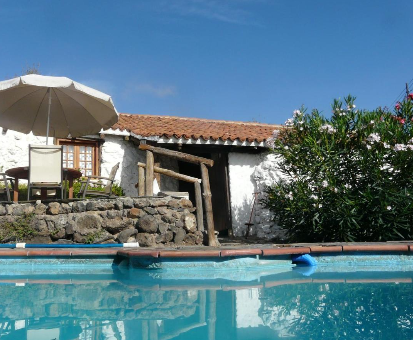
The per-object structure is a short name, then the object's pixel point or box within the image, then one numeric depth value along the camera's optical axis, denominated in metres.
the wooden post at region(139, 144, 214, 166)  8.58
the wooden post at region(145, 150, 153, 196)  8.47
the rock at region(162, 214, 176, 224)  7.89
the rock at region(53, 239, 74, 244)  7.59
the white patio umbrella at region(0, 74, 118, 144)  8.42
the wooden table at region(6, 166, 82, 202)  7.99
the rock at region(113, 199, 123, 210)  7.82
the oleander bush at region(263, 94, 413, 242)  8.37
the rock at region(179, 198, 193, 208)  8.18
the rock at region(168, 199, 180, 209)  8.05
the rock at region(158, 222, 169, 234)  7.82
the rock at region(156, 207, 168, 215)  7.91
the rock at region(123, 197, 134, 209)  7.84
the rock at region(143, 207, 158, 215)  7.87
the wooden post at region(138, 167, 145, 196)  9.05
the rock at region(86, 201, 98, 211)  7.75
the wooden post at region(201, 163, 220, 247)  8.05
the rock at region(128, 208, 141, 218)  7.81
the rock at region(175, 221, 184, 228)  7.98
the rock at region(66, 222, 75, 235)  7.64
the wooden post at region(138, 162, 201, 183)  8.78
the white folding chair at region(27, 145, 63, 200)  7.52
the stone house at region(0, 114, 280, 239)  11.76
